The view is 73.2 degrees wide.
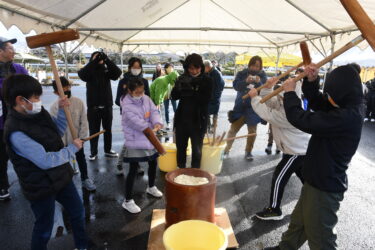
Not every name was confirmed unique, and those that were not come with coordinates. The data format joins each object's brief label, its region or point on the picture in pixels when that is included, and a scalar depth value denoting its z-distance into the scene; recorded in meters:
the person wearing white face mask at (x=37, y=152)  1.68
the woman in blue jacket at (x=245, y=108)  4.63
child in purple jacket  2.83
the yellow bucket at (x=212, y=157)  3.99
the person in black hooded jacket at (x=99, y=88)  4.14
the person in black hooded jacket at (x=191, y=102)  3.27
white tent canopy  4.11
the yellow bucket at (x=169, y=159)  4.11
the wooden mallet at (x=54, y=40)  2.24
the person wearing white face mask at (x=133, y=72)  3.94
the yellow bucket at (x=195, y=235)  1.85
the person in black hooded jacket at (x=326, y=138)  1.67
